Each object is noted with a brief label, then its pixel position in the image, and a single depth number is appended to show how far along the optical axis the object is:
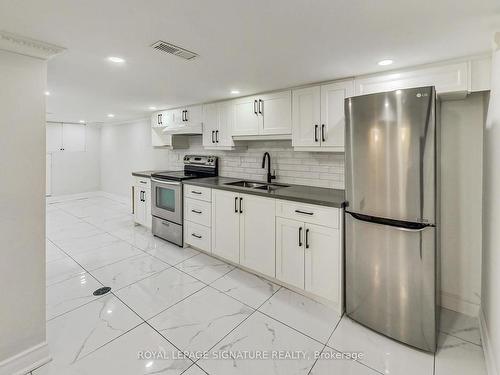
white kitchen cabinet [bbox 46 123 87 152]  6.79
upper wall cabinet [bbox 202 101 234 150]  3.58
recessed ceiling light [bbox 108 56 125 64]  2.08
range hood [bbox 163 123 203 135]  3.99
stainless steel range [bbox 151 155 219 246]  3.71
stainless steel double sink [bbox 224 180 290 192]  3.16
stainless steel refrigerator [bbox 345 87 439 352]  1.76
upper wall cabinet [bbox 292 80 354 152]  2.57
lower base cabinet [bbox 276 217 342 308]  2.25
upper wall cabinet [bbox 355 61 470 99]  1.95
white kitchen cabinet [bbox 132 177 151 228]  4.36
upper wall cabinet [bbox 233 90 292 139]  2.98
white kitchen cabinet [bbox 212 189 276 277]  2.70
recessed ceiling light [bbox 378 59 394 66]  2.08
